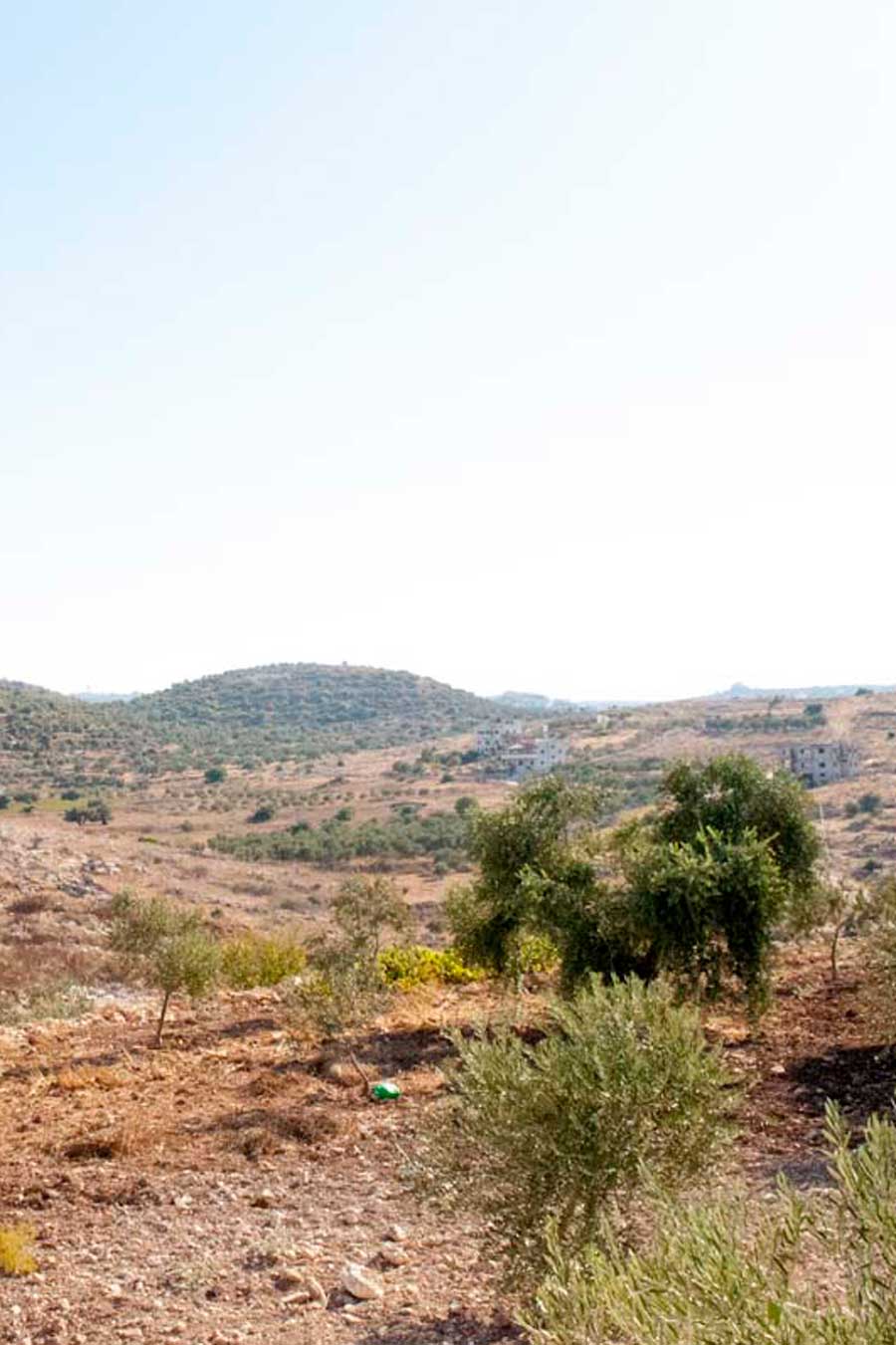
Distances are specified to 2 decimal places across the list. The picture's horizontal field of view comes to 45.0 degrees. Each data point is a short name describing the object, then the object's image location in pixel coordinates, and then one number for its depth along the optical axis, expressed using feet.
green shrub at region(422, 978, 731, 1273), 23.76
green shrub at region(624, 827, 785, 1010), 48.60
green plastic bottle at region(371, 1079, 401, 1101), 47.47
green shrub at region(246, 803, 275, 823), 271.08
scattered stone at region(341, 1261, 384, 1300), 28.32
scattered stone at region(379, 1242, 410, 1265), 30.73
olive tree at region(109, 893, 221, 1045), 63.26
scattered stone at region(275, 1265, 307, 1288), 29.35
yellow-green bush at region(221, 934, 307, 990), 79.66
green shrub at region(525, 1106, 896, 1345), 12.88
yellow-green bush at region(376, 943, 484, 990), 73.05
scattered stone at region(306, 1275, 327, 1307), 28.43
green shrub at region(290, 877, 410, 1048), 51.01
